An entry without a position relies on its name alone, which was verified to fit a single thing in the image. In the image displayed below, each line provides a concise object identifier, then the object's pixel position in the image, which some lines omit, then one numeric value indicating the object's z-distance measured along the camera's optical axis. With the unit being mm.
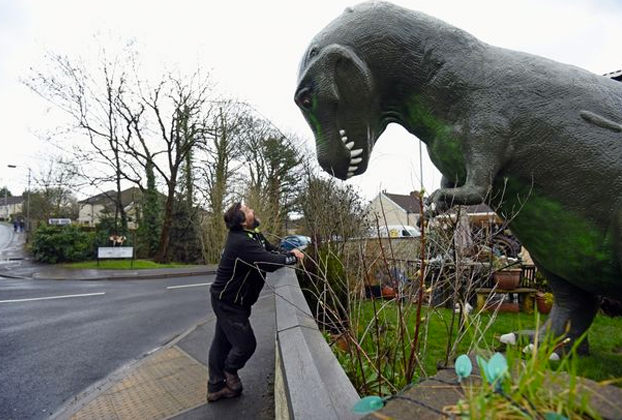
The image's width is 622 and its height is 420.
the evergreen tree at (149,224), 22344
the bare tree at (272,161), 23125
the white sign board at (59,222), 20991
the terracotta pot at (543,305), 5786
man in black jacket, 3262
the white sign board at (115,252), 19062
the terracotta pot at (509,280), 6090
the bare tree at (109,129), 19942
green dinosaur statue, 1567
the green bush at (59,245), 19500
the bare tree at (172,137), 21031
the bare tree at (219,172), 20453
